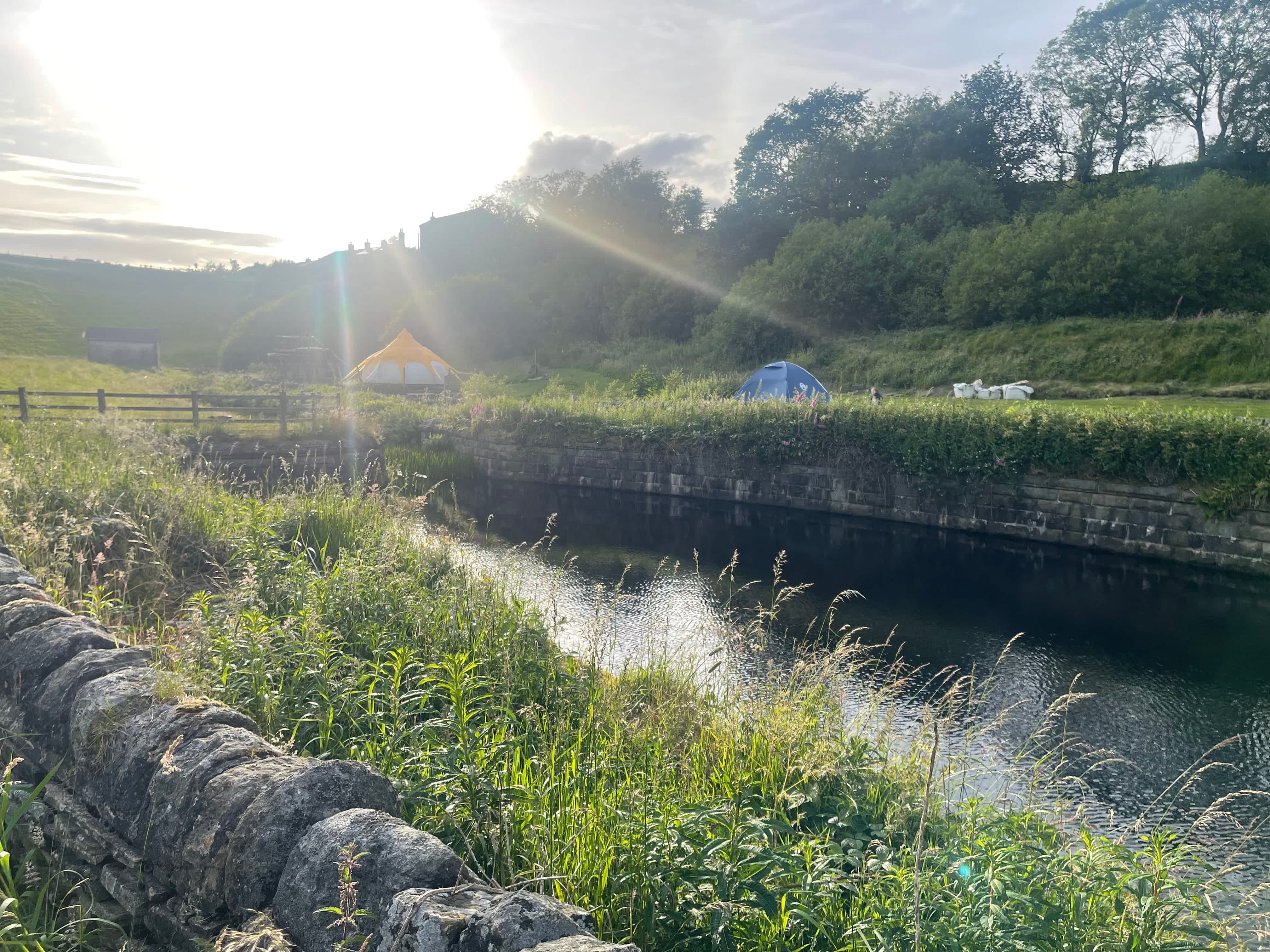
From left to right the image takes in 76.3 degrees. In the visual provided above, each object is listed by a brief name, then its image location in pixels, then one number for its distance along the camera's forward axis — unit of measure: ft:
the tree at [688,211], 174.19
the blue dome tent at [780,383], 64.75
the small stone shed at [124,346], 155.12
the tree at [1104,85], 111.34
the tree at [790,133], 138.41
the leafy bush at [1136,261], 80.69
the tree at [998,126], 118.83
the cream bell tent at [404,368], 105.40
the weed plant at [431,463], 51.01
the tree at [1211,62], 100.78
